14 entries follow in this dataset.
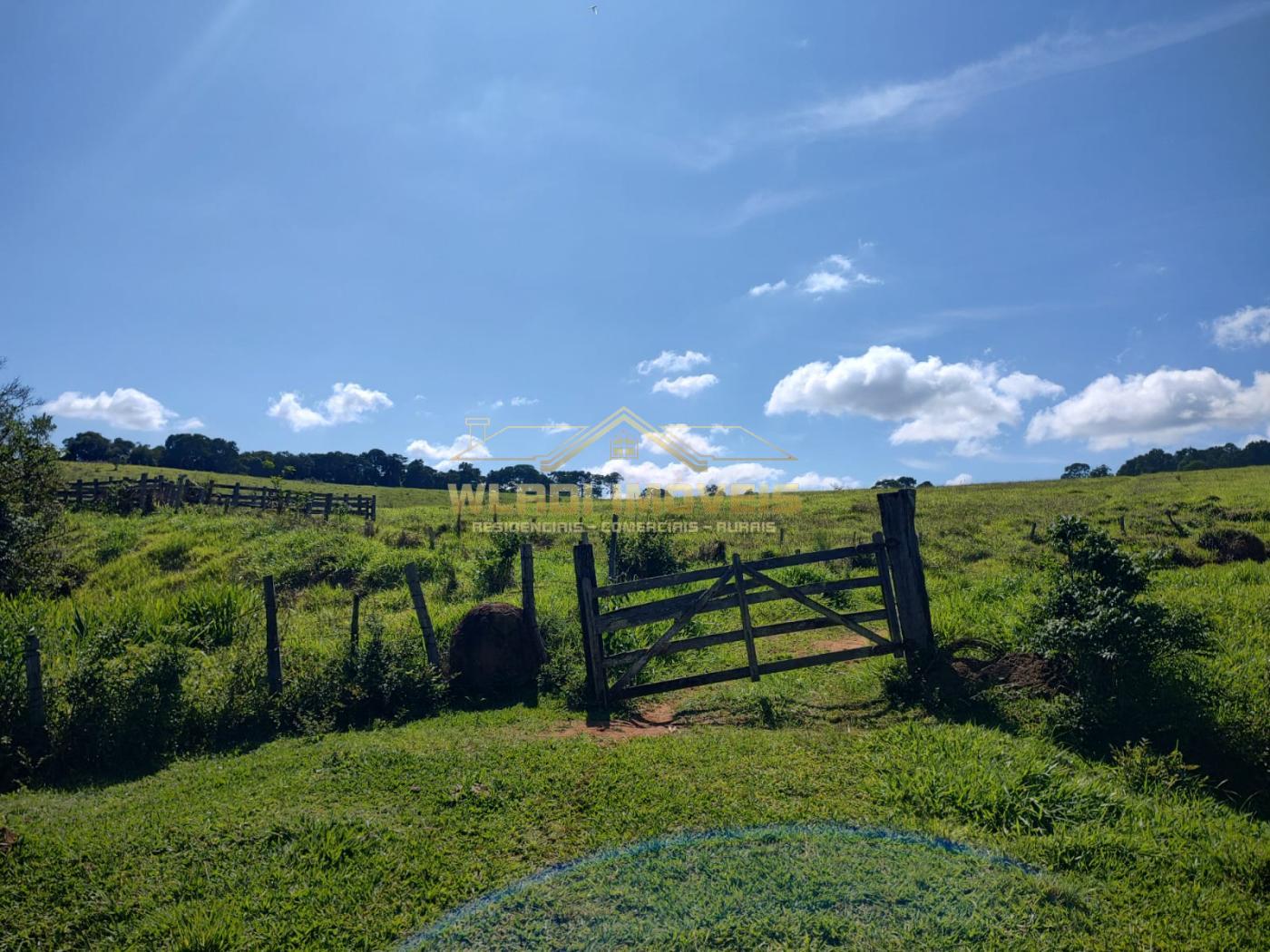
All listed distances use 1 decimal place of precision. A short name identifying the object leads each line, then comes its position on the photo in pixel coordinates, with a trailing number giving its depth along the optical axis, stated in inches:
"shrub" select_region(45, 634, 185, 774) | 310.2
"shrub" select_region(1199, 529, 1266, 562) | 575.2
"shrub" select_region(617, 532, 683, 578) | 712.4
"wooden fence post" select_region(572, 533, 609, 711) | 354.3
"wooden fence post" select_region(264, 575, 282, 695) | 363.9
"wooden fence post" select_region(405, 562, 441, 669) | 400.8
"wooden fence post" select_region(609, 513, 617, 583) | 659.4
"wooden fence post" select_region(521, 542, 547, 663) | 411.5
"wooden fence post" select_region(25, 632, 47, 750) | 309.3
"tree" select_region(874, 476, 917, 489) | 2240.8
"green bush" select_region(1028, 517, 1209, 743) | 258.7
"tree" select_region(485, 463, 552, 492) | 2783.0
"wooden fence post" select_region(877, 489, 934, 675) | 345.7
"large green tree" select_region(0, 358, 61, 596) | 711.1
